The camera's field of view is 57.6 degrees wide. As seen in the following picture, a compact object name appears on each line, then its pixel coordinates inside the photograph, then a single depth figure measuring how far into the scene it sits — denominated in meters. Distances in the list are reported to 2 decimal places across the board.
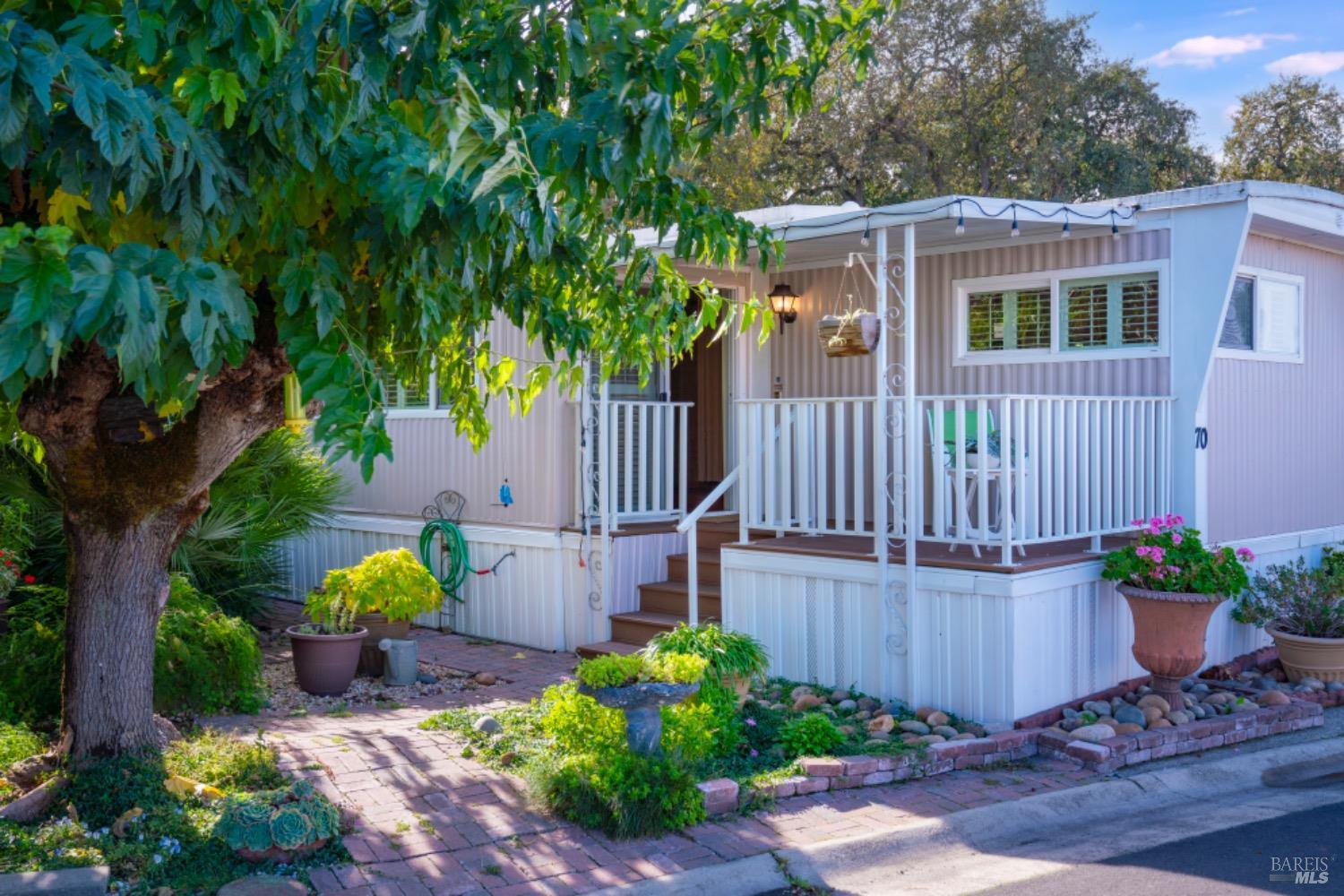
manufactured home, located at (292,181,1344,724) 7.23
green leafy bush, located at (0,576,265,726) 6.65
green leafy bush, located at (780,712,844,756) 6.29
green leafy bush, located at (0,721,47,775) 5.62
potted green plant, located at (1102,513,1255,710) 7.01
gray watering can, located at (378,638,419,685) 8.24
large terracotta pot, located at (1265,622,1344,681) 8.12
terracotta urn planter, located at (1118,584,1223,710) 7.05
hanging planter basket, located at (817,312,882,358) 8.52
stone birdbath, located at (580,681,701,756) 5.63
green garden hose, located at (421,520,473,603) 10.09
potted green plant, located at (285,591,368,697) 7.86
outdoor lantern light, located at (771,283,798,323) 10.04
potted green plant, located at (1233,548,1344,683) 8.17
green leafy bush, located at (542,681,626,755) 5.70
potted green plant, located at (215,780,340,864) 4.73
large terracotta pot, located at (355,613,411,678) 8.50
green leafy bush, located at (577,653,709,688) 5.67
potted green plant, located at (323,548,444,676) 8.10
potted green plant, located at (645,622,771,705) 6.43
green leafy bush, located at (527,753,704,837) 5.30
